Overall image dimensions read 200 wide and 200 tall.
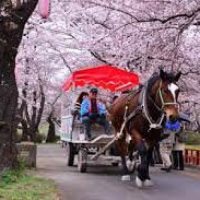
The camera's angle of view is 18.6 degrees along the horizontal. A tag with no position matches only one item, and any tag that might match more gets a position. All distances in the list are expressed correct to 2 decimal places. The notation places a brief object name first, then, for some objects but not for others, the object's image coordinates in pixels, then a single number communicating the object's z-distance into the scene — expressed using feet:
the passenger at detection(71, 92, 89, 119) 58.39
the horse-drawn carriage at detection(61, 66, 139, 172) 54.80
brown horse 40.88
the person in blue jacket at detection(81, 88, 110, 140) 55.47
